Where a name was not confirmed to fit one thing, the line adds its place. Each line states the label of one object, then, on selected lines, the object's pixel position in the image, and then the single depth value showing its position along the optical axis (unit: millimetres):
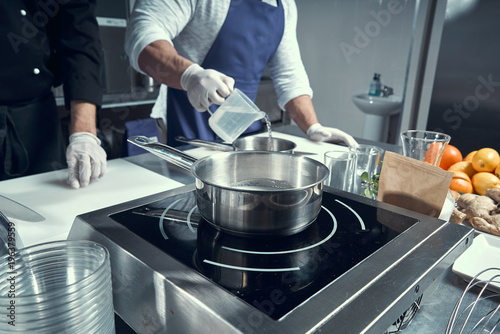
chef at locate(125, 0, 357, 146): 1311
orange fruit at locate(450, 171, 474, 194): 953
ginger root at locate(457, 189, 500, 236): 726
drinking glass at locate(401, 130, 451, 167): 802
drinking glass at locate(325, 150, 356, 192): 805
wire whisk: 467
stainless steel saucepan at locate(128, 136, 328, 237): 463
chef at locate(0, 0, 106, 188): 1245
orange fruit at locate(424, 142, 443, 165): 802
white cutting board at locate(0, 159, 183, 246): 726
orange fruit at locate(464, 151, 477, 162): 1087
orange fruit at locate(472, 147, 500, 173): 1003
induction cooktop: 364
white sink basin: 3096
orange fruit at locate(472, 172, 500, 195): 947
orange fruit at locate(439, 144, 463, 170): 1107
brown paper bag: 595
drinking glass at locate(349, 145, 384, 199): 866
